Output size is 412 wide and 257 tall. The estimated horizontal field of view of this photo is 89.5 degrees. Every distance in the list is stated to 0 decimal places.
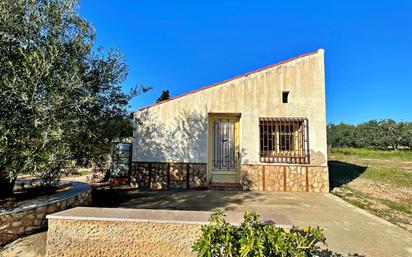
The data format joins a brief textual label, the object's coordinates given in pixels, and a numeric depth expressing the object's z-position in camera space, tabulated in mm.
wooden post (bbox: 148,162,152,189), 9091
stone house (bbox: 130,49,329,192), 8961
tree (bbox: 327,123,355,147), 46756
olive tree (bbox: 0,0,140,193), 3783
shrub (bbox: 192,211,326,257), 2202
